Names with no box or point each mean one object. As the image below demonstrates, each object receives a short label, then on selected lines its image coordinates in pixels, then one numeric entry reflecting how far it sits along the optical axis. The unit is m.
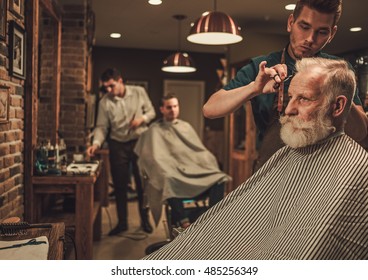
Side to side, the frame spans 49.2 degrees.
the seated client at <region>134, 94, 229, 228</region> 3.10
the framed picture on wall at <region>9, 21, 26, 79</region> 1.94
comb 1.52
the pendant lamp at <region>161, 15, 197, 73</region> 2.84
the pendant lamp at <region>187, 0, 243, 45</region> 2.06
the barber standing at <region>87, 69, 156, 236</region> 3.71
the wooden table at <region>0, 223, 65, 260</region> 1.39
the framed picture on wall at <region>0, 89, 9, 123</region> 1.83
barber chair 3.08
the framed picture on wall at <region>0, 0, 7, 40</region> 1.79
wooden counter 2.28
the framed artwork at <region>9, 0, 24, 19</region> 1.95
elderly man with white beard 1.17
